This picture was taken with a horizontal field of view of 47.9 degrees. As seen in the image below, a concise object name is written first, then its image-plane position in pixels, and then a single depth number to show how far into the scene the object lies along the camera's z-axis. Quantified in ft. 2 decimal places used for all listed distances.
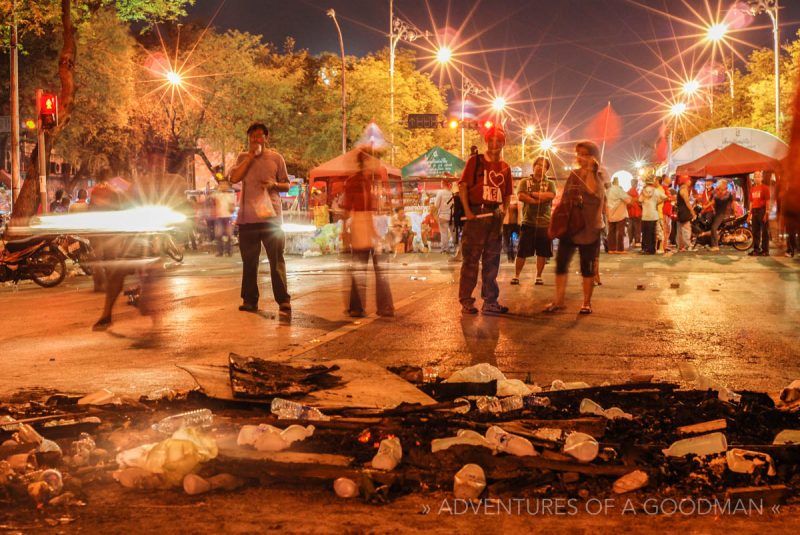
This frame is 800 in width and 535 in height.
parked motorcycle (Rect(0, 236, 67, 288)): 51.78
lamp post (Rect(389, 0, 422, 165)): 172.24
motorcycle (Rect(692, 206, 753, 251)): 80.94
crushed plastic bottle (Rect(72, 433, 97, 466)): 13.69
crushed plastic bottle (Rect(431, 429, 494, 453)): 13.41
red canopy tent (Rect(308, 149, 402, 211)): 90.33
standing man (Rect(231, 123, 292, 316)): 32.17
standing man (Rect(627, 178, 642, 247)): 88.44
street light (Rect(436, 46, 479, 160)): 199.62
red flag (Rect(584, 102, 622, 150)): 72.40
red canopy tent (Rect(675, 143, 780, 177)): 93.86
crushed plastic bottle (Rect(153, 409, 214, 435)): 14.90
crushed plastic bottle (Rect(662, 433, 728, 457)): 13.20
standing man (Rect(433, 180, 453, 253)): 79.51
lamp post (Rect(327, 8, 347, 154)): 147.13
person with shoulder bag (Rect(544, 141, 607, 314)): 32.35
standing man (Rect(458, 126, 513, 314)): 32.01
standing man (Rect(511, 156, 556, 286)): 40.37
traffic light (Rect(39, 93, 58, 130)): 67.51
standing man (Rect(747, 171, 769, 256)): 69.56
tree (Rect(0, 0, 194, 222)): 74.79
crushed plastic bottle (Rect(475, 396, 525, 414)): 15.98
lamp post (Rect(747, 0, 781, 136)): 126.72
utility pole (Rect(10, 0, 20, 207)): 77.71
